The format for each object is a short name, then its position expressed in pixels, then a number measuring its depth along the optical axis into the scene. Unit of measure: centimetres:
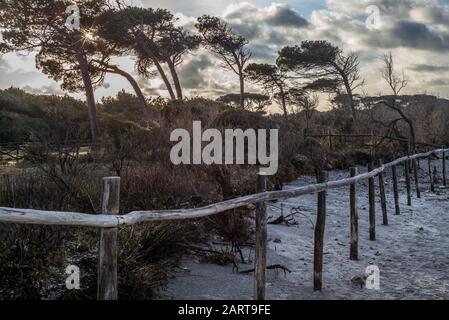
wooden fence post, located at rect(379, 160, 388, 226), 960
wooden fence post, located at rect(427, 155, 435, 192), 1458
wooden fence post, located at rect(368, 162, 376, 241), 825
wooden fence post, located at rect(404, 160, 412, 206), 1212
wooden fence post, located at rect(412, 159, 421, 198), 1341
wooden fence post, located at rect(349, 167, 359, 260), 692
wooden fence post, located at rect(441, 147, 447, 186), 1532
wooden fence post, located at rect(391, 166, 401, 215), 1086
